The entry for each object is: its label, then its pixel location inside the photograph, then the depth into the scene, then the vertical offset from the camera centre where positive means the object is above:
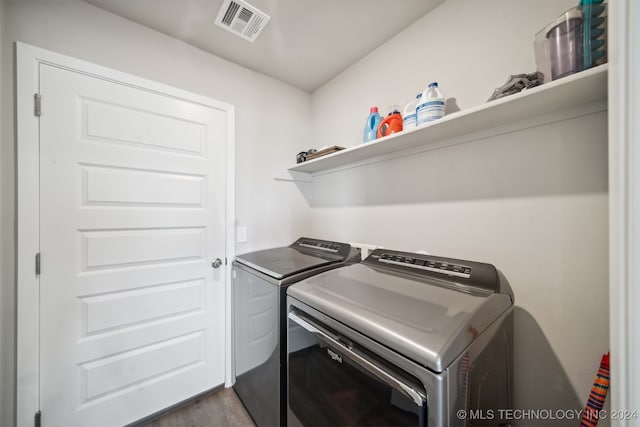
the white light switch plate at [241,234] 1.83 -0.17
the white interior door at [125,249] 1.21 -0.22
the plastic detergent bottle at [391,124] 1.34 +0.55
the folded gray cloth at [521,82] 0.87 +0.52
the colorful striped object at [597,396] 0.74 -0.63
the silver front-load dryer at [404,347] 0.62 -0.45
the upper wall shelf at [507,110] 0.75 +0.43
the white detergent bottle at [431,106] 1.08 +0.53
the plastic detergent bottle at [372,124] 1.48 +0.60
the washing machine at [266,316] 1.17 -0.63
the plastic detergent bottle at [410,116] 1.17 +0.52
